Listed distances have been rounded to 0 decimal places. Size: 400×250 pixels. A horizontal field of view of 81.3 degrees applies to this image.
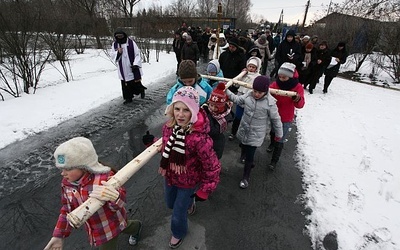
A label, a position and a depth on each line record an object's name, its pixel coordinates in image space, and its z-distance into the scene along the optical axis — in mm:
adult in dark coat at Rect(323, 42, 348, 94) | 8281
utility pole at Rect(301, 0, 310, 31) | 31520
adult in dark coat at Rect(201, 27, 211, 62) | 16078
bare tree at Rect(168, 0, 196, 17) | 39625
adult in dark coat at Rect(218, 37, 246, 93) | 5477
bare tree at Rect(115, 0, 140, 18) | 19453
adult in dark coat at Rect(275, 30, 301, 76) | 7437
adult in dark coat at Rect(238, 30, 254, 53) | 8520
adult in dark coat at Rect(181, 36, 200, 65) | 8855
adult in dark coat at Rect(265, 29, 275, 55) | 12027
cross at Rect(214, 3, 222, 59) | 7130
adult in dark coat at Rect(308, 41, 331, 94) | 8023
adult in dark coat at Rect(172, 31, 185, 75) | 10008
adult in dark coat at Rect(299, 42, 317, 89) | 8352
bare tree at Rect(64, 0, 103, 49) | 16969
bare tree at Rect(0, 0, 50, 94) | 6145
